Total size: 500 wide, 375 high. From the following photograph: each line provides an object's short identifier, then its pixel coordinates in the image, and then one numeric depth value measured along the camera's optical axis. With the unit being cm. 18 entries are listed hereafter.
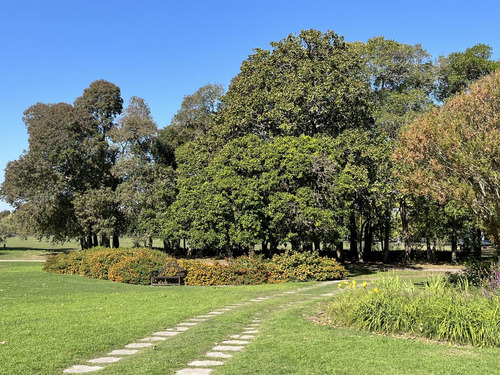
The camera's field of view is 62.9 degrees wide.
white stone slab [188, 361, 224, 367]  554
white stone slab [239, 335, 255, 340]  715
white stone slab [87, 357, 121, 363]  584
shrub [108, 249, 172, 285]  1761
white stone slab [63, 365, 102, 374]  530
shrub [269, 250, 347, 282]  1739
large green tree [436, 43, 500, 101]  2977
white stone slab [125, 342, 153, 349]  663
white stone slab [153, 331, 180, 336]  759
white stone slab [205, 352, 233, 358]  598
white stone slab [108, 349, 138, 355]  628
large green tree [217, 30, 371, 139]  2227
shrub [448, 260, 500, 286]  1168
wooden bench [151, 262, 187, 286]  1712
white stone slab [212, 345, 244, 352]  633
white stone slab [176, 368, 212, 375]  517
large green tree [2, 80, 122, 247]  3281
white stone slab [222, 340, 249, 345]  677
